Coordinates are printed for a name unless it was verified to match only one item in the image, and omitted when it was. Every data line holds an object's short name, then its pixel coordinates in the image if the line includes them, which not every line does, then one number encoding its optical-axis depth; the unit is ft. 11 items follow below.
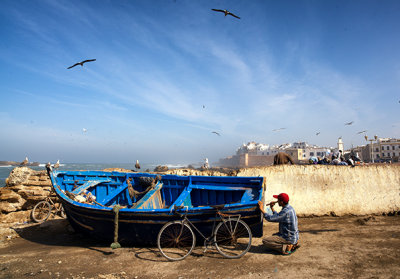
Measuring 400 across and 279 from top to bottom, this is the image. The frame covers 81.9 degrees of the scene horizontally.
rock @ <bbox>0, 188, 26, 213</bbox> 31.09
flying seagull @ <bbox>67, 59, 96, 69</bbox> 43.74
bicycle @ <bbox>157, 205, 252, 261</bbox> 17.20
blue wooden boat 17.80
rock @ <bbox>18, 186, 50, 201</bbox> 32.22
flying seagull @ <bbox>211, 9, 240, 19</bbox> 38.08
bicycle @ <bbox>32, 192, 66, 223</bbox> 29.90
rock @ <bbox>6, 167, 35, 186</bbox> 34.01
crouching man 16.71
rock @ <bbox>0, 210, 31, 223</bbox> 30.19
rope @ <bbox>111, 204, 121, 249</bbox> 18.60
